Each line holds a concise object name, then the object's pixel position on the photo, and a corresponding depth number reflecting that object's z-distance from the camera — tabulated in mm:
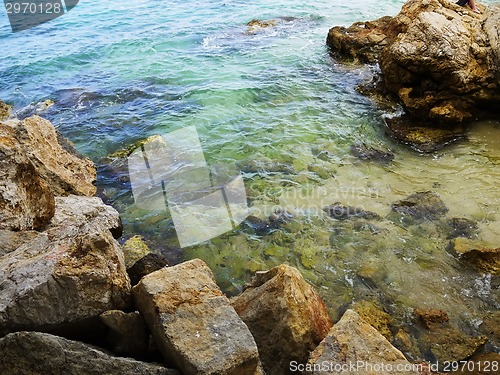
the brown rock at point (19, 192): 5324
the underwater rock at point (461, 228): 7312
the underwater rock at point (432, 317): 5820
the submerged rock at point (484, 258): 6535
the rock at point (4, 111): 12298
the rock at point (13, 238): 5016
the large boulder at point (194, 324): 3760
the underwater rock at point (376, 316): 5797
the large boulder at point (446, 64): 10312
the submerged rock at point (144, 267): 5684
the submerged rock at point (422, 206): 7824
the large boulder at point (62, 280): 3973
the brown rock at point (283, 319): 4495
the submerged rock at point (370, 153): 9680
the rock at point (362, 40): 14695
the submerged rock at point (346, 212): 7914
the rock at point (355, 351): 3953
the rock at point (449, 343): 5379
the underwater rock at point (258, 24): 20109
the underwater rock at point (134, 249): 6691
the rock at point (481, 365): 4758
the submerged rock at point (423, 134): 10023
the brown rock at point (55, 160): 7828
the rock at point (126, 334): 4230
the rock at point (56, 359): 3498
